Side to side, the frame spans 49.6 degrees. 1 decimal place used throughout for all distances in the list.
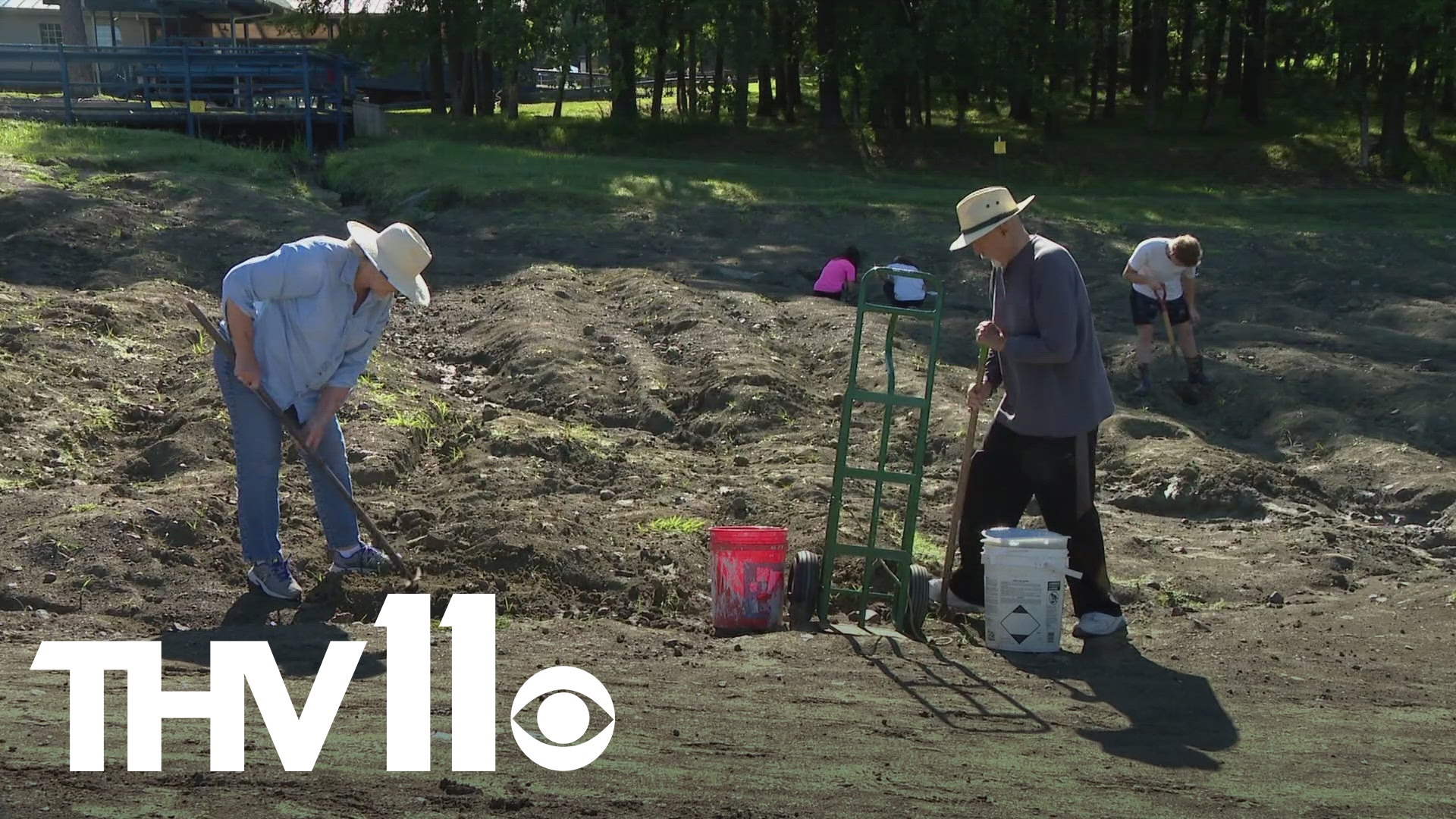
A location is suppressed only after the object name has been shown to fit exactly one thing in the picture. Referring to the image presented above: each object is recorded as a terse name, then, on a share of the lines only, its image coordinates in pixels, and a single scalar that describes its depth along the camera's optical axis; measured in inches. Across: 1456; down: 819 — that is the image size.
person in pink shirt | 685.3
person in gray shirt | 268.2
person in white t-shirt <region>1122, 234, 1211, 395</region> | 525.0
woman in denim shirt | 268.8
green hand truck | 281.9
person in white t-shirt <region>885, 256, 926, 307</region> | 630.5
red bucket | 285.4
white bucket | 275.4
